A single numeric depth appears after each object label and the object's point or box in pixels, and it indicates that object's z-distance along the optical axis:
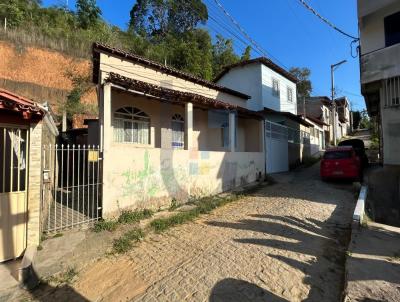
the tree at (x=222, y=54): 33.75
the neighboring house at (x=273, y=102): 16.45
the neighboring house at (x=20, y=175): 4.91
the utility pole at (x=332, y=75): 25.26
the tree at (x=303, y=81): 43.56
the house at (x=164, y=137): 7.24
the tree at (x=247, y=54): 34.59
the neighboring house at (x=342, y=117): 42.53
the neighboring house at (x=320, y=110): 34.62
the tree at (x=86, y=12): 29.56
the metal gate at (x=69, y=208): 6.00
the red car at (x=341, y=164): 12.45
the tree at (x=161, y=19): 35.16
